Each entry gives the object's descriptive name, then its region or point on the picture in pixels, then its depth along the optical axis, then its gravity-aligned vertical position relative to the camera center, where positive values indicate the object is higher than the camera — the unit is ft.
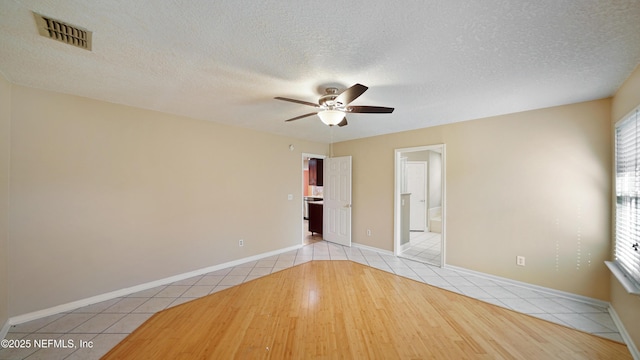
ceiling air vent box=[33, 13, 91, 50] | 4.45 +3.25
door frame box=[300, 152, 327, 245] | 15.75 -0.86
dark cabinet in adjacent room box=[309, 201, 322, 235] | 18.67 -3.37
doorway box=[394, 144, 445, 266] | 14.97 -2.30
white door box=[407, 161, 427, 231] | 20.89 -1.22
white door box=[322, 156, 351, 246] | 16.15 -1.67
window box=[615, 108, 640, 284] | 6.25 -0.46
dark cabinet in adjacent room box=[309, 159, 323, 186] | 19.91 +0.73
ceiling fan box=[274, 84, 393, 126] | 7.03 +2.46
